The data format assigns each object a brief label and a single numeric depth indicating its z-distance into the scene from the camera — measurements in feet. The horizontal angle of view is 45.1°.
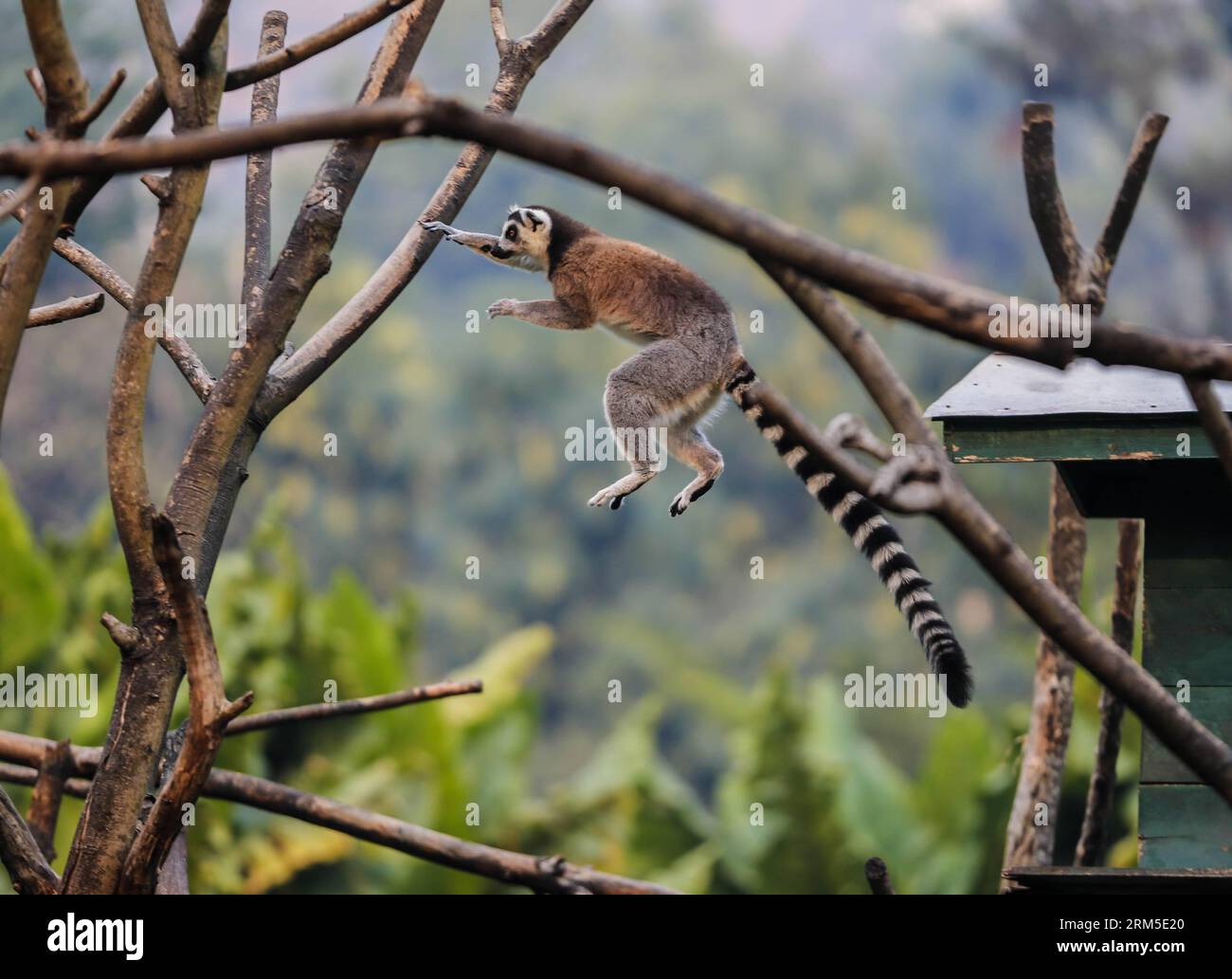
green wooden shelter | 11.80
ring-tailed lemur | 13.07
